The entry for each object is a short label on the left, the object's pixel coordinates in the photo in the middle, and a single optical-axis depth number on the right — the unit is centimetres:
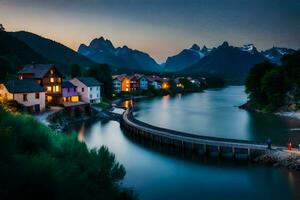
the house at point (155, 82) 13773
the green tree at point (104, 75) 8501
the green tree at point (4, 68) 6530
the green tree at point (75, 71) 8991
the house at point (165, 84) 14590
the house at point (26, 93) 4838
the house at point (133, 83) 12412
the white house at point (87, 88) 6925
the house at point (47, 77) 5825
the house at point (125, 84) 12206
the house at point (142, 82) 12925
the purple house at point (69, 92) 6438
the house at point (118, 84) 11398
